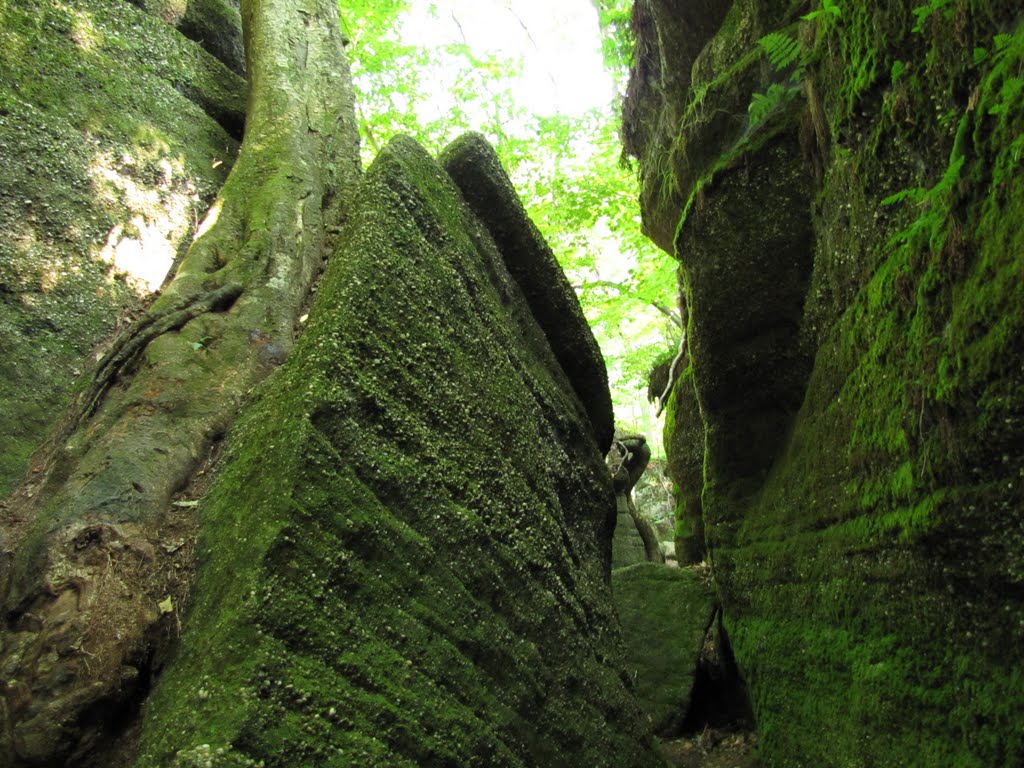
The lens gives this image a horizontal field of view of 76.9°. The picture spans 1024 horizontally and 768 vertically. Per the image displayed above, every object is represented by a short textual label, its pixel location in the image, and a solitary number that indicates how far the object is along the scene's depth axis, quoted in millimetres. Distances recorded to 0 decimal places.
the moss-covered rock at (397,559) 1849
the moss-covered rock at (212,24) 7199
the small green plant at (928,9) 2770
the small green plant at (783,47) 4238
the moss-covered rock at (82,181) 3877
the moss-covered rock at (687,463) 7672
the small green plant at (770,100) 4945
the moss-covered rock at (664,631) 5926
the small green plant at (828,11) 3574
